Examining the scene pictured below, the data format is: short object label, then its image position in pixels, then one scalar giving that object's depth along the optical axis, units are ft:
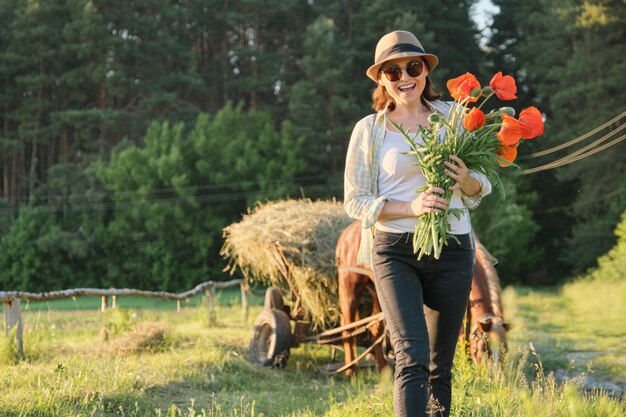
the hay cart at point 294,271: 25.16
